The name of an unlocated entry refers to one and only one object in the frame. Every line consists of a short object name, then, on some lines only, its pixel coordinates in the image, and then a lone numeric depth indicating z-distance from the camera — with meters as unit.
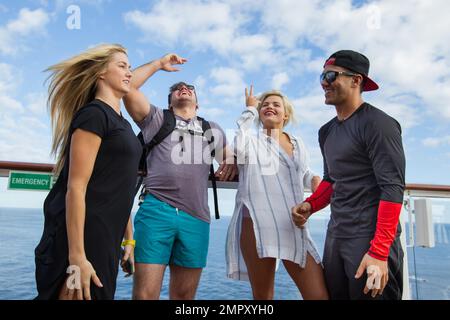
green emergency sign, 2.28
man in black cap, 1.58
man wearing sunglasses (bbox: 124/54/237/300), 2.11
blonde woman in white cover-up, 2.09
